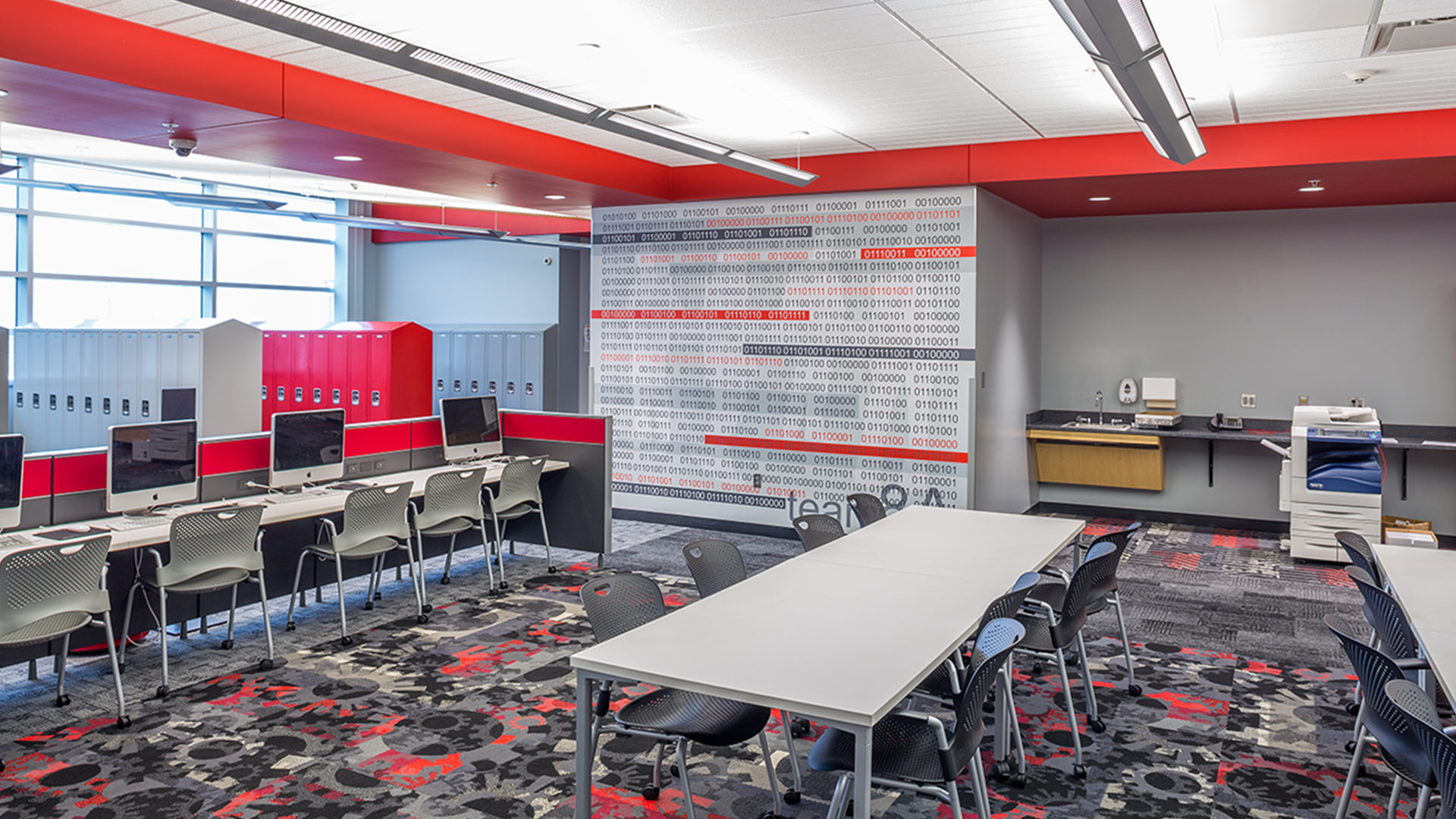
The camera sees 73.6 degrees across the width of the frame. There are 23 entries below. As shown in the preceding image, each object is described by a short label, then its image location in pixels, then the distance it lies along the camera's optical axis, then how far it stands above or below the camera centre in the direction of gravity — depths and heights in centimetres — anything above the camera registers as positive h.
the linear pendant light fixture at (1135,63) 309 +125
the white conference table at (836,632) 260 -78
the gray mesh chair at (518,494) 653 -74
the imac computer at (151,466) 488 -43
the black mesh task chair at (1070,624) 377 -94
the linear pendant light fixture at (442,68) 323 +130
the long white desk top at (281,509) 443 -68
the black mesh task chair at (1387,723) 273 -96
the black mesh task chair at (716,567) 396 -74
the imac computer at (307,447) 574 -39
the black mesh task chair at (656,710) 301 -105
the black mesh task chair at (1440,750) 230 -85
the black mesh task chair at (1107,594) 427 -93
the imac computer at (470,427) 691 -31
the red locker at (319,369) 982 +15
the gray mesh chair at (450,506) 597 -76
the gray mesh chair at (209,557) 451 -84
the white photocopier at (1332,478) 705 -62
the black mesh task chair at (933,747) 269 -106
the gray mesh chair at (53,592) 381 -86
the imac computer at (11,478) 434 -44
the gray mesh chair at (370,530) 536 -83
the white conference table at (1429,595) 298 -76
